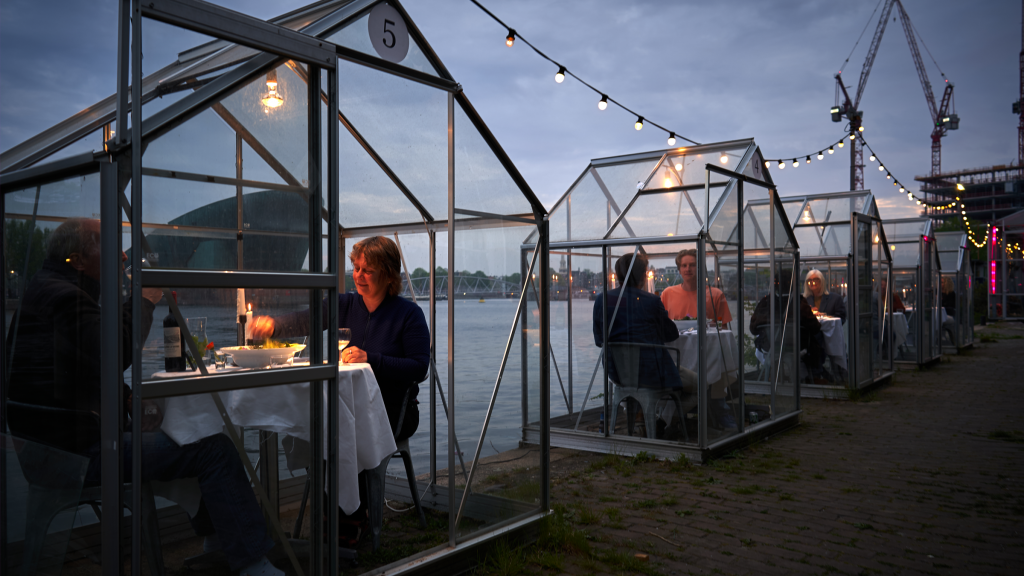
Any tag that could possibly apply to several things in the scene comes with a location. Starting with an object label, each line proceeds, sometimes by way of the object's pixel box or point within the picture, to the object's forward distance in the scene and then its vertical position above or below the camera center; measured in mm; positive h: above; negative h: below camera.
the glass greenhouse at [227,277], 2334 +82
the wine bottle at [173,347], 2400 -164
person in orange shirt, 6512 -31
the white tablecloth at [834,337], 9930 -635
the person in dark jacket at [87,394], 2404 -344
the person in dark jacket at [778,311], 7639 -211
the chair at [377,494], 3752 -1052
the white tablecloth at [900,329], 12867 -693
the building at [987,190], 94250 +14203
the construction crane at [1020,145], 84581 +17732
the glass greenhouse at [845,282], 10000 +154
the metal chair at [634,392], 6461 -914
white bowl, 2689 -222
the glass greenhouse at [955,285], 16281 +133
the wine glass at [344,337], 3643 -206
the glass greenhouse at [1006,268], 27766 +908
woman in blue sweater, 3877 -162
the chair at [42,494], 2498 -709
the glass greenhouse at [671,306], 6453 -118
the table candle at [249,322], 2697 -93
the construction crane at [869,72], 60706 +21103
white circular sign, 3248 +1235
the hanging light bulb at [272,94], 2723 +790
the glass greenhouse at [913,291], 13258 +3
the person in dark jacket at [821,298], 10375 -89
